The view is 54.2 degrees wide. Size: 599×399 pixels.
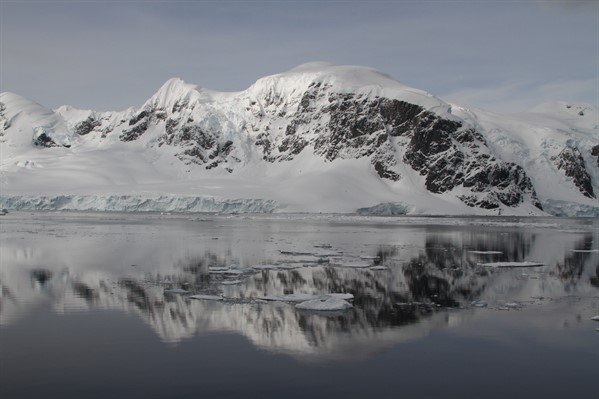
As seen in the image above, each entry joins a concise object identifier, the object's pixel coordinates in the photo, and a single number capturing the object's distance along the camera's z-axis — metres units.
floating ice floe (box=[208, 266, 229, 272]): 26.60
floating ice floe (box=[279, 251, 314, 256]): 34.47
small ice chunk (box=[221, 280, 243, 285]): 23.16
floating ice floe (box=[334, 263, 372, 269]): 28.33
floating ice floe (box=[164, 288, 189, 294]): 21.05
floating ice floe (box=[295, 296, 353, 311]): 18.41
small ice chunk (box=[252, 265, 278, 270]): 27.66
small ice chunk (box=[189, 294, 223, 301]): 19.81
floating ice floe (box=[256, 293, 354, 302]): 19.75
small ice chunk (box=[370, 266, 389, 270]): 28.06
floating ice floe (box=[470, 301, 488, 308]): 19.62
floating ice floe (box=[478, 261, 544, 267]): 29.94
